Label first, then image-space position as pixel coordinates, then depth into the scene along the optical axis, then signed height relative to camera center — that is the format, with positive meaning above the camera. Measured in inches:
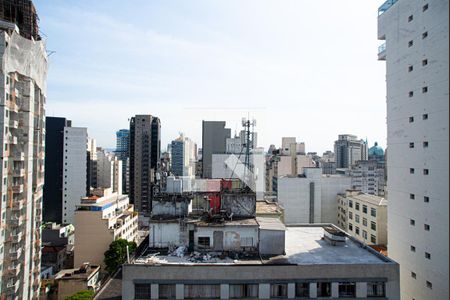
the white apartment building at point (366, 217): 1483.8 -283.9
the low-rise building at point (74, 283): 1284.4 -507.1
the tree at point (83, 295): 1100.8 -480.1
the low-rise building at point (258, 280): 645.9 -245.8
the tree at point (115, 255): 1548.8 -467.2
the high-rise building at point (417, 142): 748.6 +55.0
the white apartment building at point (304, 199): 2128.4 -250.2
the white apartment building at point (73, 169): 2711.6 -65.5
